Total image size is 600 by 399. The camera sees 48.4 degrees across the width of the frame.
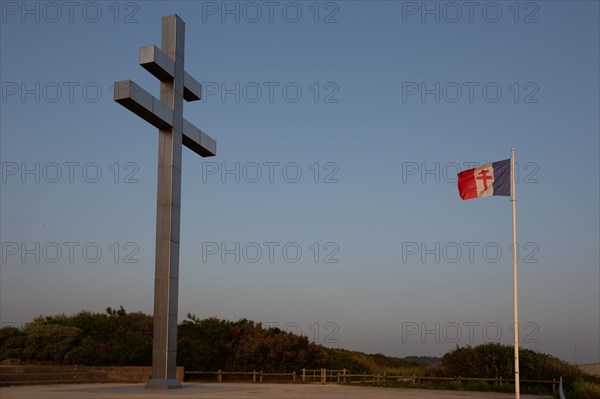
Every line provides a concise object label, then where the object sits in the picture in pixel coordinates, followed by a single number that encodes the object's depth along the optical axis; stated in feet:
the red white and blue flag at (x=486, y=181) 62.80
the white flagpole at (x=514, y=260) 58.34
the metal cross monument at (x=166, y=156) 73.56
